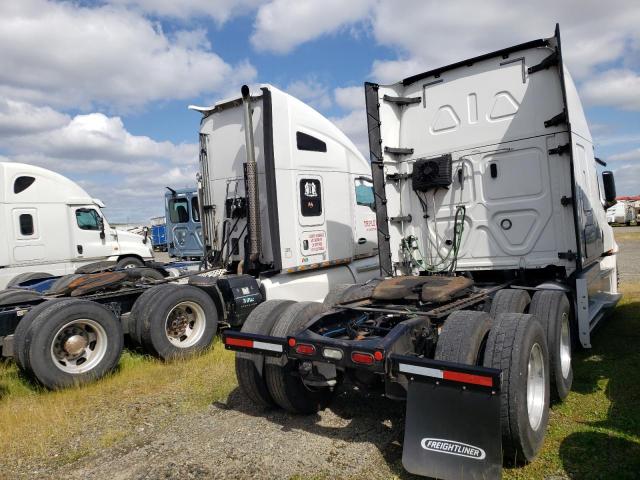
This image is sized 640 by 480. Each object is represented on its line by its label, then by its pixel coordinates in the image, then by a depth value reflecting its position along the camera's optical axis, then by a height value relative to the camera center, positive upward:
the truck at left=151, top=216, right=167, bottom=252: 34.53 +0.91
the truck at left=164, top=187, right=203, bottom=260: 16.03 +0.83
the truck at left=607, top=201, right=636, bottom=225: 41.12 +0.19
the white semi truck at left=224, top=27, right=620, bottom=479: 3.23 -0.56
